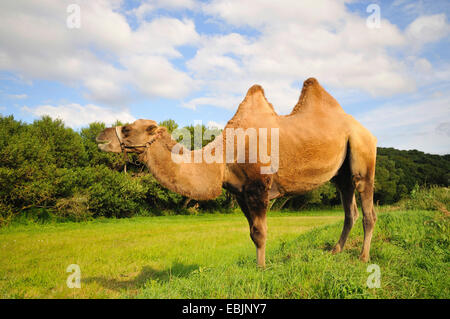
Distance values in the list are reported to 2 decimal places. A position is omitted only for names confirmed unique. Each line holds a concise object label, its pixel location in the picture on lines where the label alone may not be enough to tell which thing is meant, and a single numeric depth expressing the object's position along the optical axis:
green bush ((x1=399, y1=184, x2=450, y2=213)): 9.98
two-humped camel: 3.94
